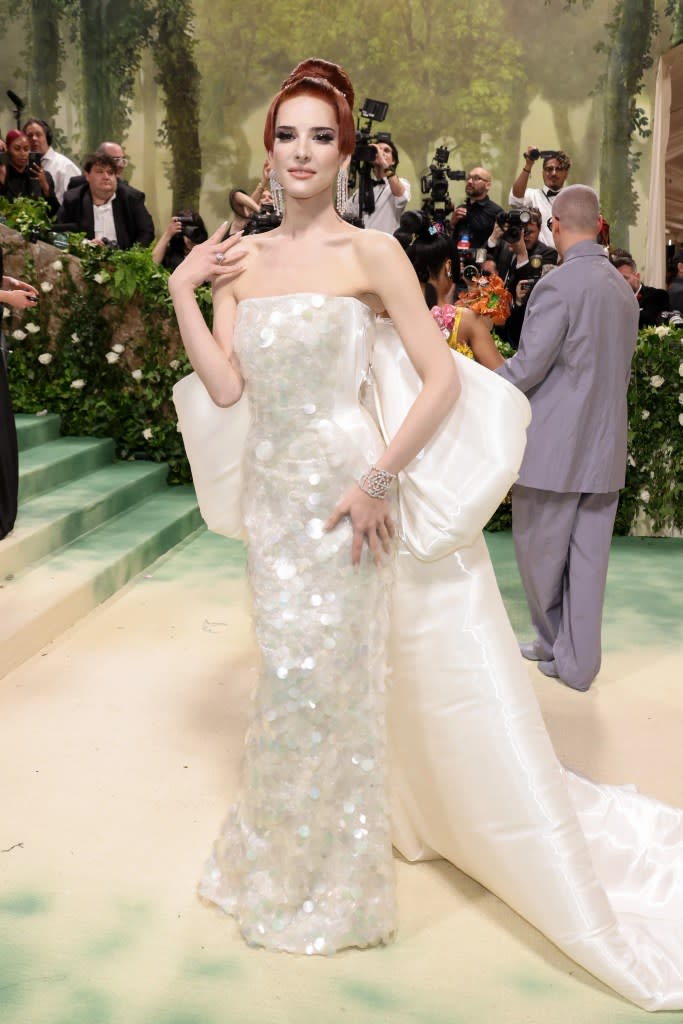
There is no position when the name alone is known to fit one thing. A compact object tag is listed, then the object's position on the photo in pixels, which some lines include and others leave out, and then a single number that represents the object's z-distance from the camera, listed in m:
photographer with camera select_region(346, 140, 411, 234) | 9.09
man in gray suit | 4.58
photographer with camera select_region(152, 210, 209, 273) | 8.38
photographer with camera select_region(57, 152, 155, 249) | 8.83
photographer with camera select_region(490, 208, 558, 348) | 7.53
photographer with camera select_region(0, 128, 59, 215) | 9.72
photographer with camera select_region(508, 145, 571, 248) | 9.46
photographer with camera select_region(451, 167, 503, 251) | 9.36
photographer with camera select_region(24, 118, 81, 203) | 10.55
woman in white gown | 2.72
